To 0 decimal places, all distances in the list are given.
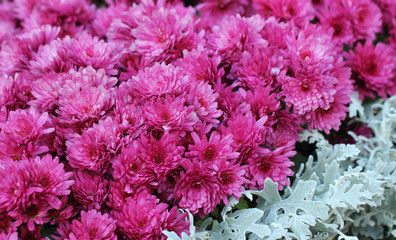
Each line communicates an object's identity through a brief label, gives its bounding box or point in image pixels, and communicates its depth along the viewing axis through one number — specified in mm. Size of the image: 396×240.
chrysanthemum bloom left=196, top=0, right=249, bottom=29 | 1250
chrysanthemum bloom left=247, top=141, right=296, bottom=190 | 1076
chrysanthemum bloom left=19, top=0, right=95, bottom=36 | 1246
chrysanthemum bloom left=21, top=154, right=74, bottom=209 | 1026
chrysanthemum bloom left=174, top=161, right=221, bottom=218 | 1047
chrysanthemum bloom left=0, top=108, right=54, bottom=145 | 1055
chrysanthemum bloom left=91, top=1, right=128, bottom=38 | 1234
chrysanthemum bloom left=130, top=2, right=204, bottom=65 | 1132
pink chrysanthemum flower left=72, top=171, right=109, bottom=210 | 1050
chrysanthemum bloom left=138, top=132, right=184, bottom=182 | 1047
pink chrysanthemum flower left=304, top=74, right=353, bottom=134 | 1127
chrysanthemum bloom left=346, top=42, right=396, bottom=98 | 1205
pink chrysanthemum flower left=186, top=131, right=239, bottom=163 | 1057
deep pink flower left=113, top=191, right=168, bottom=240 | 1035
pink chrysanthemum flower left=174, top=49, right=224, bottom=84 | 1105
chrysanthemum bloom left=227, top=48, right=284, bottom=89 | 1110
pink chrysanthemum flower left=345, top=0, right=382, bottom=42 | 1227
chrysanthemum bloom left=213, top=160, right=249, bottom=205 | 1050
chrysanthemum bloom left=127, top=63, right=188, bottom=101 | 1071
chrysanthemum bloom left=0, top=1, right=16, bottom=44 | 1338
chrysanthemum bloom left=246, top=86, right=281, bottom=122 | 1095
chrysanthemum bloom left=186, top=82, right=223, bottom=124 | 1077
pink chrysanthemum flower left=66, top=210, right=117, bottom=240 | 1030
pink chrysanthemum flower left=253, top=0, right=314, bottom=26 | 1197
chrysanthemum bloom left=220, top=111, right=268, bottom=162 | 1069
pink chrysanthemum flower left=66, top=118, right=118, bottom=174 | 1051
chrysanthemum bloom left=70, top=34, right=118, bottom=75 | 1123
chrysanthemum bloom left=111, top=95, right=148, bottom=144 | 1060
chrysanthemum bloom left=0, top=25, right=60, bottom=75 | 1159
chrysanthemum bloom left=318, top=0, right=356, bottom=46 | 1225
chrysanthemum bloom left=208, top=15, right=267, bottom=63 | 1130
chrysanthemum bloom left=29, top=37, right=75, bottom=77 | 1127
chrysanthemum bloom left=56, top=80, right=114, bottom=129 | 1065
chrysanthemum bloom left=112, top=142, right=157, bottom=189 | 1045
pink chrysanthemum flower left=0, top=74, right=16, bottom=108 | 1103
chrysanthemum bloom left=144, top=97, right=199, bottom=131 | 1056
